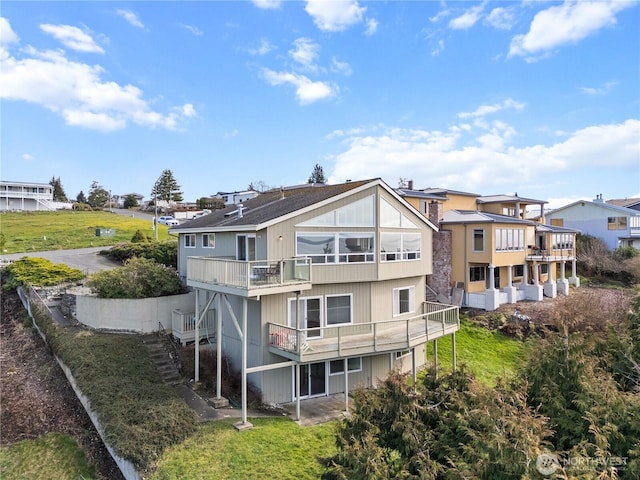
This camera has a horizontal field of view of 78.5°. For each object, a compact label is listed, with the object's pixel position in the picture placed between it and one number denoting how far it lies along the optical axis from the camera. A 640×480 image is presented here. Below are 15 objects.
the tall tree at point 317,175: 79.94
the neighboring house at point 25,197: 70.00
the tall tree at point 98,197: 83.50
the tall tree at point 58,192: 92.36
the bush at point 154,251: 27.42
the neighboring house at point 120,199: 97.28
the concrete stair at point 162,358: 15.20
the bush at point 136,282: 18.19
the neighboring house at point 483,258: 26.25
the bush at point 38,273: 22.81
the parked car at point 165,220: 59.37
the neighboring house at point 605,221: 39.84
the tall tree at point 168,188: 81.81
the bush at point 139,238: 35.22
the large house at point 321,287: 13.91
